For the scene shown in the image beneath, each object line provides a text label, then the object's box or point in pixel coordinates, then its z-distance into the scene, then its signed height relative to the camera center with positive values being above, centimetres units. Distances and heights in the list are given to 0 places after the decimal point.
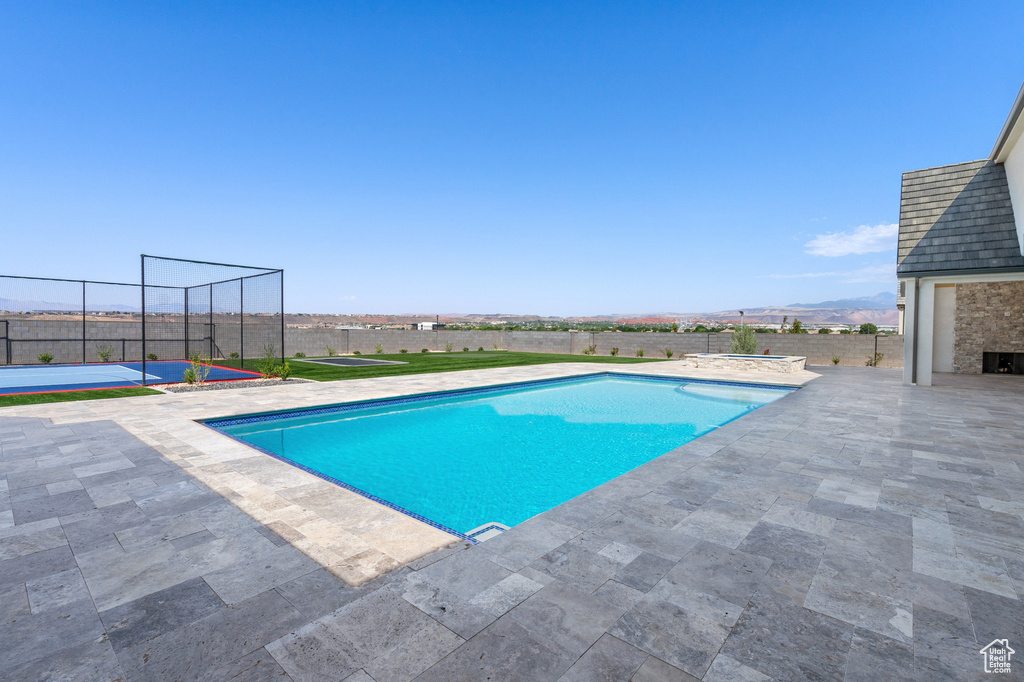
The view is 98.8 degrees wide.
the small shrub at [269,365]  966 -79
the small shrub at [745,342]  1496 -31
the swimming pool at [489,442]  409 -146
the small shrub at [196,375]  836 -87
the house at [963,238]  794 +188
